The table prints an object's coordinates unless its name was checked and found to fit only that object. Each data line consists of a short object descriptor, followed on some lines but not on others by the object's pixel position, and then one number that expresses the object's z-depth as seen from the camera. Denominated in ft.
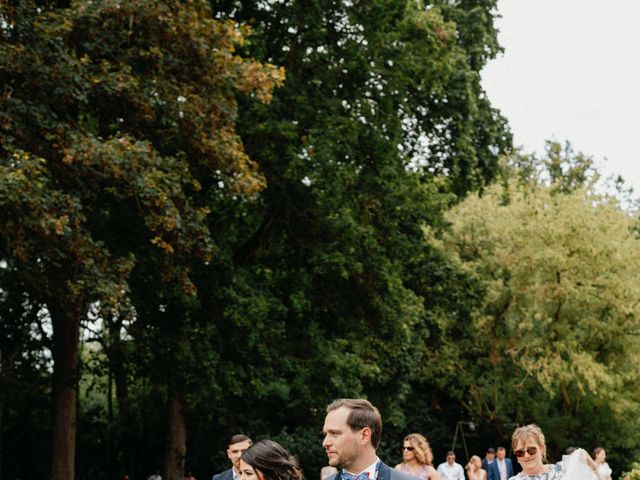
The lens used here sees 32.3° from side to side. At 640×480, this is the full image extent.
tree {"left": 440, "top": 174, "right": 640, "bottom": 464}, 114.52
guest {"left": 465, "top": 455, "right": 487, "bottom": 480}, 76.54
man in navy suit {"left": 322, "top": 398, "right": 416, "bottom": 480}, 19.02
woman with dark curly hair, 17.94
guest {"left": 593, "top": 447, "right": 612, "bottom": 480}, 45.77
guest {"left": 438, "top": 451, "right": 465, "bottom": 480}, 68.08
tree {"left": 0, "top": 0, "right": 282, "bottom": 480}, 56.75
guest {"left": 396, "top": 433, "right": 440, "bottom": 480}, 38.34
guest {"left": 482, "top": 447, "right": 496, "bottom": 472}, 79.79
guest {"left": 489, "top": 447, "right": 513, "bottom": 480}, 76.54
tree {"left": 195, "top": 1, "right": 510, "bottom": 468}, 79.61
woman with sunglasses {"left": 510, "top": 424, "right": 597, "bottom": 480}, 26.63
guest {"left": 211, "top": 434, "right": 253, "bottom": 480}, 30.73
